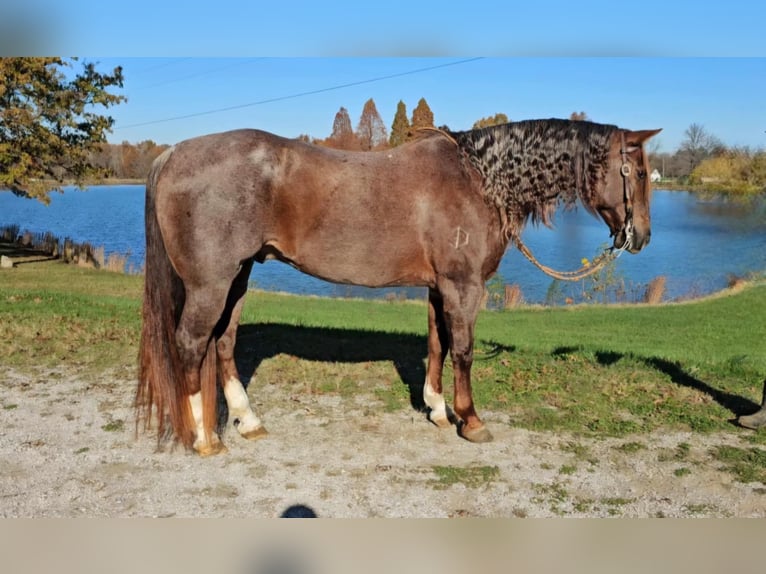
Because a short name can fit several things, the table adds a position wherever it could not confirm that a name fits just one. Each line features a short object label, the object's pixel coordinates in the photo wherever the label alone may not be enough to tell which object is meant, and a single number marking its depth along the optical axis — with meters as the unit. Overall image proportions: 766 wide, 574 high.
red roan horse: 3.71
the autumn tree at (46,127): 15.39
